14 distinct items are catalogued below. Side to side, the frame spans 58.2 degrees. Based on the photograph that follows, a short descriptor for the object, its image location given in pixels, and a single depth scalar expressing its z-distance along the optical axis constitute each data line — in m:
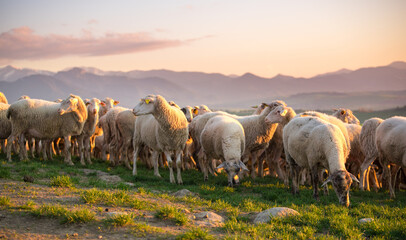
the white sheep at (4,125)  15.80
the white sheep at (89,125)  16.28
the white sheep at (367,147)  12.96
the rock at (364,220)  8.15
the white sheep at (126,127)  16.52
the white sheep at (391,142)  11.41
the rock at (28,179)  10.31
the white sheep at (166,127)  12.70
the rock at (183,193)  10.19
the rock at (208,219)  7.64
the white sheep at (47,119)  15.13
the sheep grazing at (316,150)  9.30
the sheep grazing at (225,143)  11.62
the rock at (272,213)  8.04
